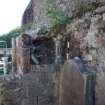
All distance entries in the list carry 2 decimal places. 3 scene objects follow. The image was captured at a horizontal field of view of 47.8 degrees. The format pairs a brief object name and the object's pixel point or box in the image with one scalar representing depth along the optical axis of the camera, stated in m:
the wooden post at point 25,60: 2.11
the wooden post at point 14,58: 2.95
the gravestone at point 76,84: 1.35
